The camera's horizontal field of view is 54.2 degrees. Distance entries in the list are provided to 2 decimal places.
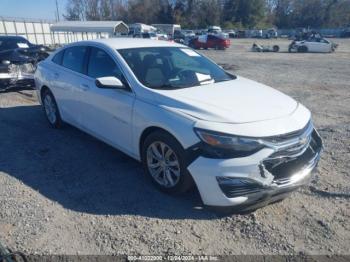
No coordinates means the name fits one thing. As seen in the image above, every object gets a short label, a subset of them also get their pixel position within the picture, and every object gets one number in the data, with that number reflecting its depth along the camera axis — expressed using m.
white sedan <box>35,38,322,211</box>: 3.11
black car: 8.81
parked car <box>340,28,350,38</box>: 65.62
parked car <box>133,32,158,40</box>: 38.56
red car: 34.84
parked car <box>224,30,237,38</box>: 72.69
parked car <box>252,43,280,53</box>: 32.44
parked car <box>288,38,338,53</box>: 31.02
